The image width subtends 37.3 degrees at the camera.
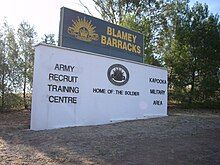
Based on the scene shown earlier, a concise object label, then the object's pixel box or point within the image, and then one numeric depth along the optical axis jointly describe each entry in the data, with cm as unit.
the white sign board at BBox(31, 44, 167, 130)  1153
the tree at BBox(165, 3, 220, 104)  2152
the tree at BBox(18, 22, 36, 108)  1930
